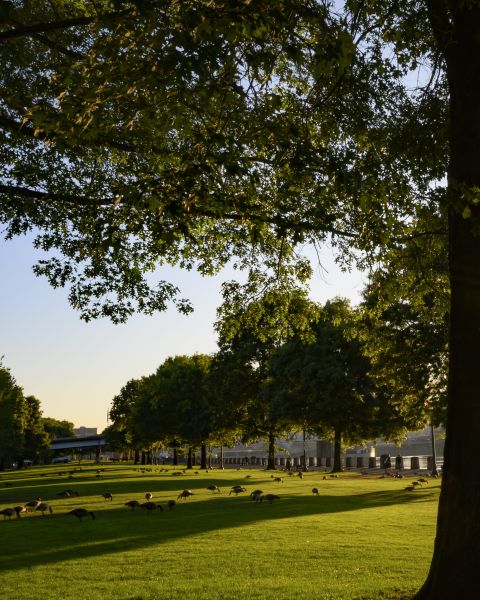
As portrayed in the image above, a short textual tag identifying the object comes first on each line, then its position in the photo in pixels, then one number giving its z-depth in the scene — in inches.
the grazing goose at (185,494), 1213.3
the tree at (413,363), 1267.2
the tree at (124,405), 4318.4
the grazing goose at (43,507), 981.7
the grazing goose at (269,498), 1104.3
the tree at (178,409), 2974.9
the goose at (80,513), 866.8
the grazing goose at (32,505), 985.3
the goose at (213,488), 1345.2
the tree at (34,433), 4512.8
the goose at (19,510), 930.7
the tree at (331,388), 1958.7
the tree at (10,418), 2726.4
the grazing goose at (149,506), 954.7
